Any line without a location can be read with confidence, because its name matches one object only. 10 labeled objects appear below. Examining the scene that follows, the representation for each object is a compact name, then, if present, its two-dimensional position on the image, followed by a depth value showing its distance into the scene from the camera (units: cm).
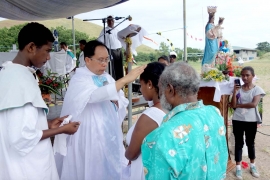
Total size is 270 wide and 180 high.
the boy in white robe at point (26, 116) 146
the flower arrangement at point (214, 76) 416
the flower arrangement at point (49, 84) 396
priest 251
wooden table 434
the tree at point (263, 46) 4841
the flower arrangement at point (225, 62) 476
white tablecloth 411
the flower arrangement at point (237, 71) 466
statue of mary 514
